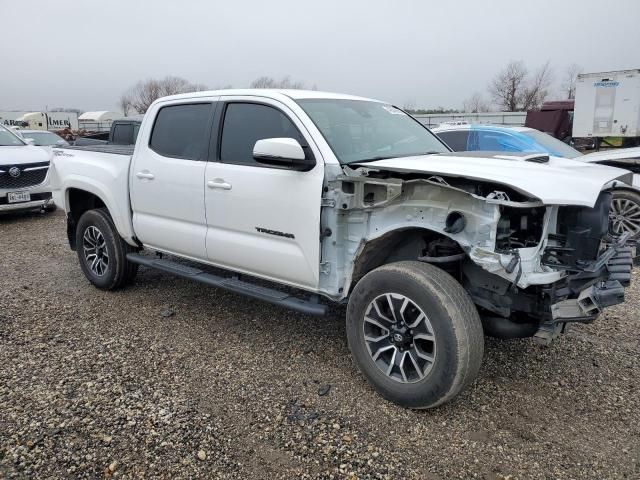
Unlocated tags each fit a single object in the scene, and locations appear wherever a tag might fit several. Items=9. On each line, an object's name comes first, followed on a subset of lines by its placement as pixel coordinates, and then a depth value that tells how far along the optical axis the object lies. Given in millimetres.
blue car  6656
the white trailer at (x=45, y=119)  48962
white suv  9094
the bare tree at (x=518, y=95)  48219
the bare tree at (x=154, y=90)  66438
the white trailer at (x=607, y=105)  17875
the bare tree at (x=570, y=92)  45488
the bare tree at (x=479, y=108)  52206
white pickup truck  2914
